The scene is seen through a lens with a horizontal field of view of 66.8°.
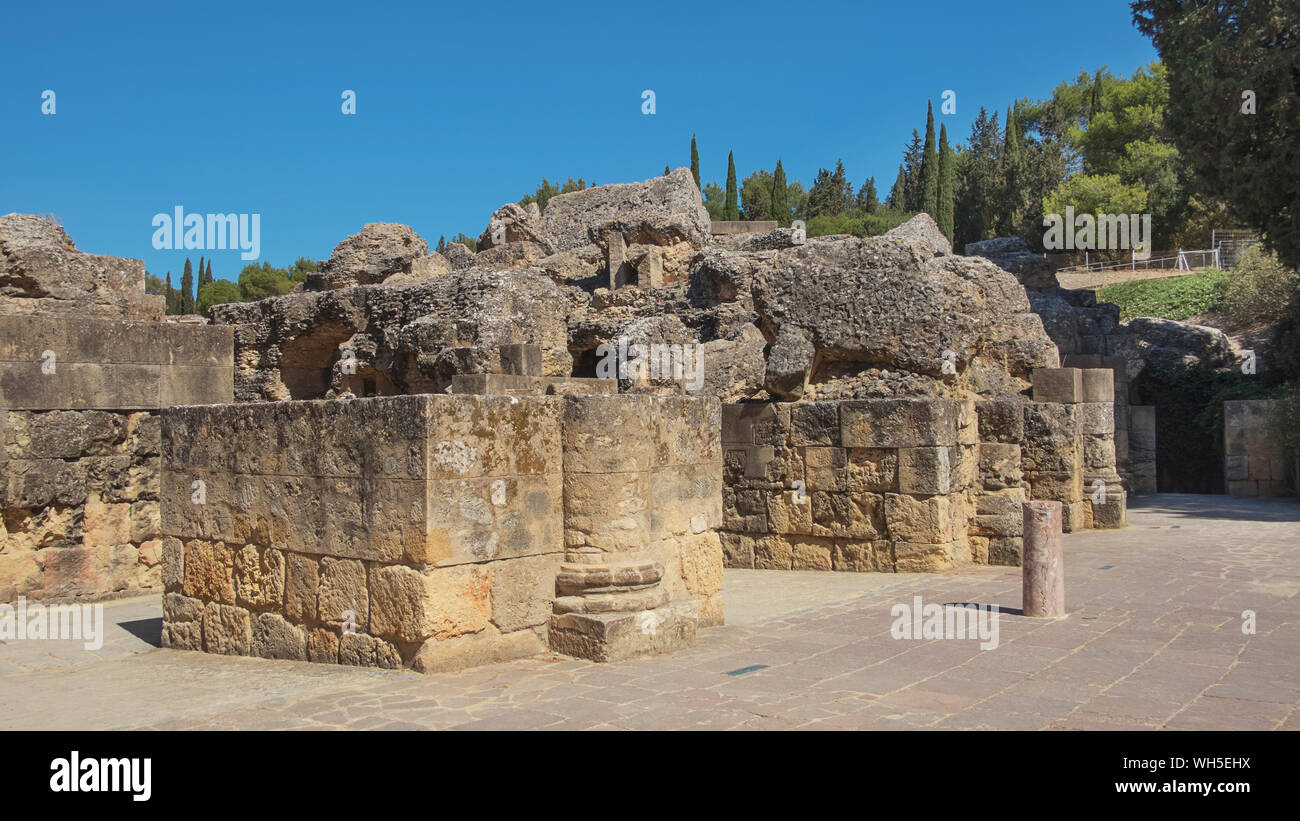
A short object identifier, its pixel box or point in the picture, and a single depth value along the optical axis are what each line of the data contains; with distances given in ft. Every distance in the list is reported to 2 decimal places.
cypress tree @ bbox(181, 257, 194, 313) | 132.36
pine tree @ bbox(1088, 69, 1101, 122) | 151.52
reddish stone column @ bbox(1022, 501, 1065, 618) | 22.91
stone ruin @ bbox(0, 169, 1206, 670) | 18.16
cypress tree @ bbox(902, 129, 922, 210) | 165.60
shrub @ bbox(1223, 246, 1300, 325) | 82.74
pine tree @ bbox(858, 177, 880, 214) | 186.15
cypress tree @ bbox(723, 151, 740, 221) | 162.91
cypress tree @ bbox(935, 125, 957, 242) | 139.23
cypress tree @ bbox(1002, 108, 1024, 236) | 130.62
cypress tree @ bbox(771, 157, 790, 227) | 158.10
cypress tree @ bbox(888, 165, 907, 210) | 167.53
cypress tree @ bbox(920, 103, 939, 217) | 141.49
